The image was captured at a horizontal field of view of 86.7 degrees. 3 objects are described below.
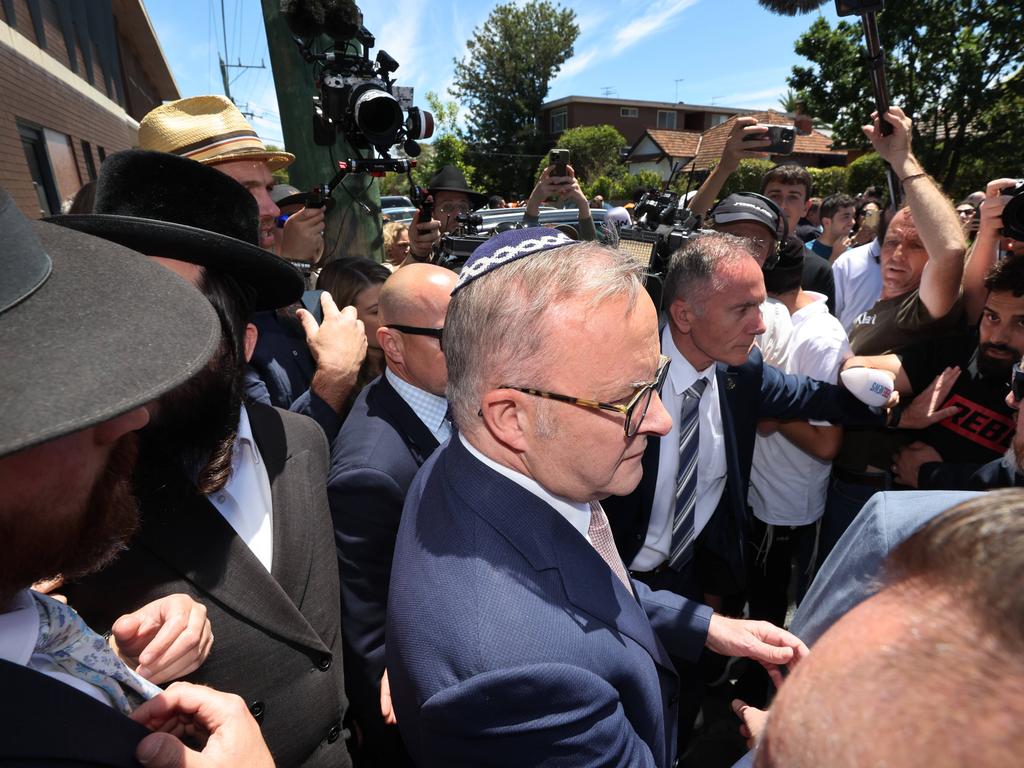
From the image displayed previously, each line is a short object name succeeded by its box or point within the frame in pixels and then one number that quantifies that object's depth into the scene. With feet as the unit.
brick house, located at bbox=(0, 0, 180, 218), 25.38
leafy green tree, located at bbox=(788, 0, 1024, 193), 59.88
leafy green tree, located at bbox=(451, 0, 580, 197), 128.26
